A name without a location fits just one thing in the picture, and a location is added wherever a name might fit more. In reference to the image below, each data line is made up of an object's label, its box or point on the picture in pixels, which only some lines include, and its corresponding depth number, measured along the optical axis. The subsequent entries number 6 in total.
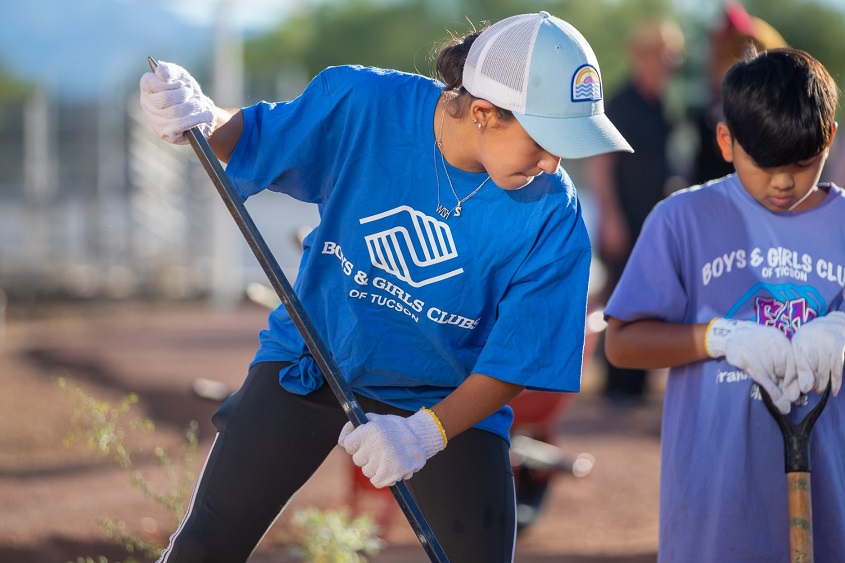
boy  5.89
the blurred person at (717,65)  11.45
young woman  5.57
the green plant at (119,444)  7.20
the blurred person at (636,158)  16.37
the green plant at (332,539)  8.62
